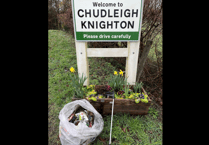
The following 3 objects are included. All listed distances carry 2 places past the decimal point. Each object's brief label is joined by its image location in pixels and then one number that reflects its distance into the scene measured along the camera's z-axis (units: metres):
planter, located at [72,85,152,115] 2.22
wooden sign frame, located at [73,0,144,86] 2.35
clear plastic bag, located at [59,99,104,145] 1.60
